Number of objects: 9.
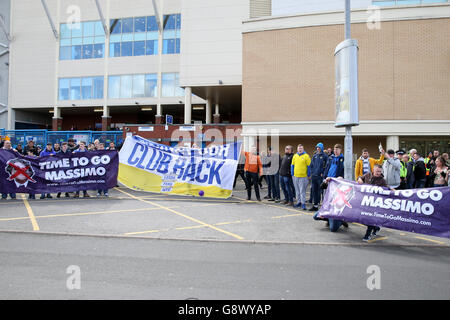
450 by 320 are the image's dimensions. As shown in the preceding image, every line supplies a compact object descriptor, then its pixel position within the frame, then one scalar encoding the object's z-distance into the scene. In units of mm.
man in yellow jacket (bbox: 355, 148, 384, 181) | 9250
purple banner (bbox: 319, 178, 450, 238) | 5879
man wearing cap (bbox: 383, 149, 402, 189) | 8841
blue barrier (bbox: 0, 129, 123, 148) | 22562
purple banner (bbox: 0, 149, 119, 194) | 10578
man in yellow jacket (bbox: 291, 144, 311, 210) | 9820
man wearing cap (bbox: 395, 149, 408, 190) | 9671
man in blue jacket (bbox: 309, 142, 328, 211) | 9633
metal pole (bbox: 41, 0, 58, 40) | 33969
